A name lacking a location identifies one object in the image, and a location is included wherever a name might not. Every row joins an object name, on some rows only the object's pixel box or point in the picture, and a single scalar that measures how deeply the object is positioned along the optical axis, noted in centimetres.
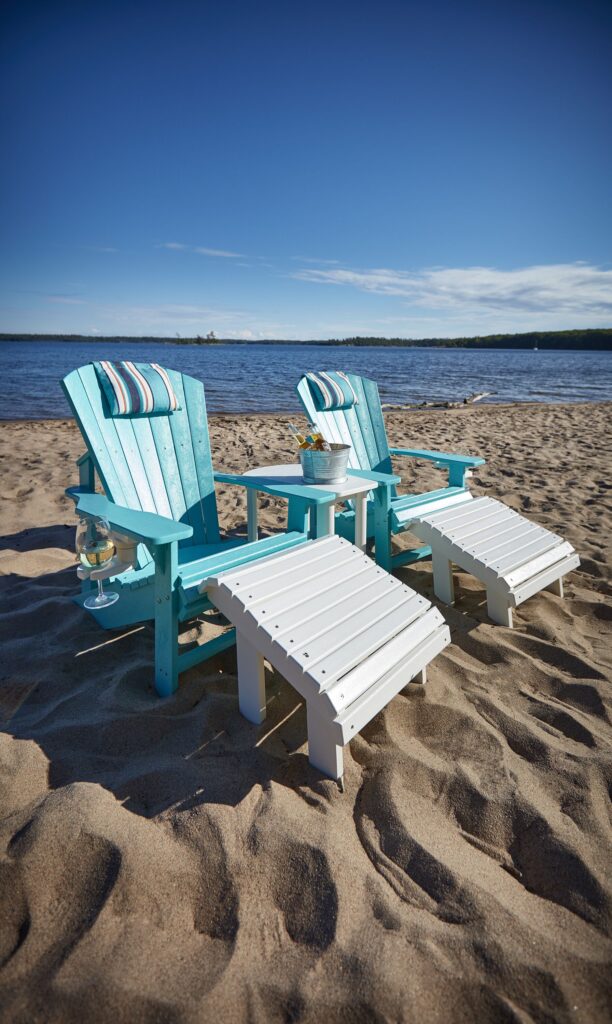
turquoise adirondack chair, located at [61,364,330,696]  188
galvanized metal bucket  267
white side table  241
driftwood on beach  1268
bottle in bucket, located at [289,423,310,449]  270
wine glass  192
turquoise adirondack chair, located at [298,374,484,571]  290
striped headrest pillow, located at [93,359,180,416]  261
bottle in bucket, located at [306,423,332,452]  268
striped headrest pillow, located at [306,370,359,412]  349
